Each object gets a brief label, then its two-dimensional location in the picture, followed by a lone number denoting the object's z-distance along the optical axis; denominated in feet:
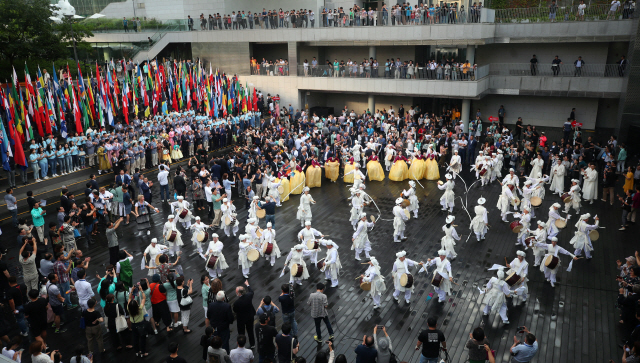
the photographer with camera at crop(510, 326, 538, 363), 25.87
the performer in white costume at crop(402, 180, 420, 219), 54.95
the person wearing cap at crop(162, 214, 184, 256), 44.98
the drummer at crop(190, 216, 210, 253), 44.56
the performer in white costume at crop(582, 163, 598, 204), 59.26
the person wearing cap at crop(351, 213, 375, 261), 43.96
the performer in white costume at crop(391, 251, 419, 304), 37.24
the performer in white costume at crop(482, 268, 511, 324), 34.73
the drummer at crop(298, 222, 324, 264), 42.91
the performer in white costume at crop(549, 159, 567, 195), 61.93
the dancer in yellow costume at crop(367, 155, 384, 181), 71.92
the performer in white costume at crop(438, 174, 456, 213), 56.36
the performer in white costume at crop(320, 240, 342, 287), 39.17
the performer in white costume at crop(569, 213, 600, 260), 43.32
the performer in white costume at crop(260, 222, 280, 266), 43.93
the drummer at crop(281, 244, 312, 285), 39.17
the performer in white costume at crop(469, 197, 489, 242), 47.85
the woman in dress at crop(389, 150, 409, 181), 71.41
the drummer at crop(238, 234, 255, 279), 42.04
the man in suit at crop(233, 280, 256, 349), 30.27
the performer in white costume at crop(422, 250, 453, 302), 37.17
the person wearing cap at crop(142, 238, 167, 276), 39.09
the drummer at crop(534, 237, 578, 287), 39.22
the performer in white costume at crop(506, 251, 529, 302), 36.91
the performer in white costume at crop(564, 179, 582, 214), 53.16
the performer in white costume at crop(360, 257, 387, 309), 36.17
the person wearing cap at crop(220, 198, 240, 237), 50.01
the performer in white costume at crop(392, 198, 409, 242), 47.98
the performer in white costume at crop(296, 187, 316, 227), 52.70
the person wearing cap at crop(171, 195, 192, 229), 49.93
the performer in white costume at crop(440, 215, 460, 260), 43.70
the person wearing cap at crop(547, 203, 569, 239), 45.39
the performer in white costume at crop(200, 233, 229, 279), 40.83
